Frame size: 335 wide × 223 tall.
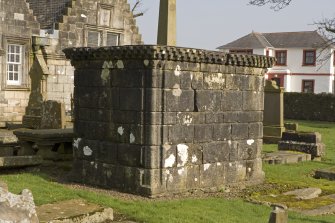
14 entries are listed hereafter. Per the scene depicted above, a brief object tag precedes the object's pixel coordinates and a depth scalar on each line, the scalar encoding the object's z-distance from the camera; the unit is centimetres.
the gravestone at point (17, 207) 371
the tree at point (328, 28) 3020
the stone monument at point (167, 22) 941
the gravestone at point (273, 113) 1991
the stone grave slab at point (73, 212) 648
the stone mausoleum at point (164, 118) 873
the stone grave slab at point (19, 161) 1003
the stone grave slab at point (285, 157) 1395
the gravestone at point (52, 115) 1554
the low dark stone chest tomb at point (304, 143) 1592
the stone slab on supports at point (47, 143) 1138
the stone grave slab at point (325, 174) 1194
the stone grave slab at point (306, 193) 926
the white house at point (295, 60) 5594
